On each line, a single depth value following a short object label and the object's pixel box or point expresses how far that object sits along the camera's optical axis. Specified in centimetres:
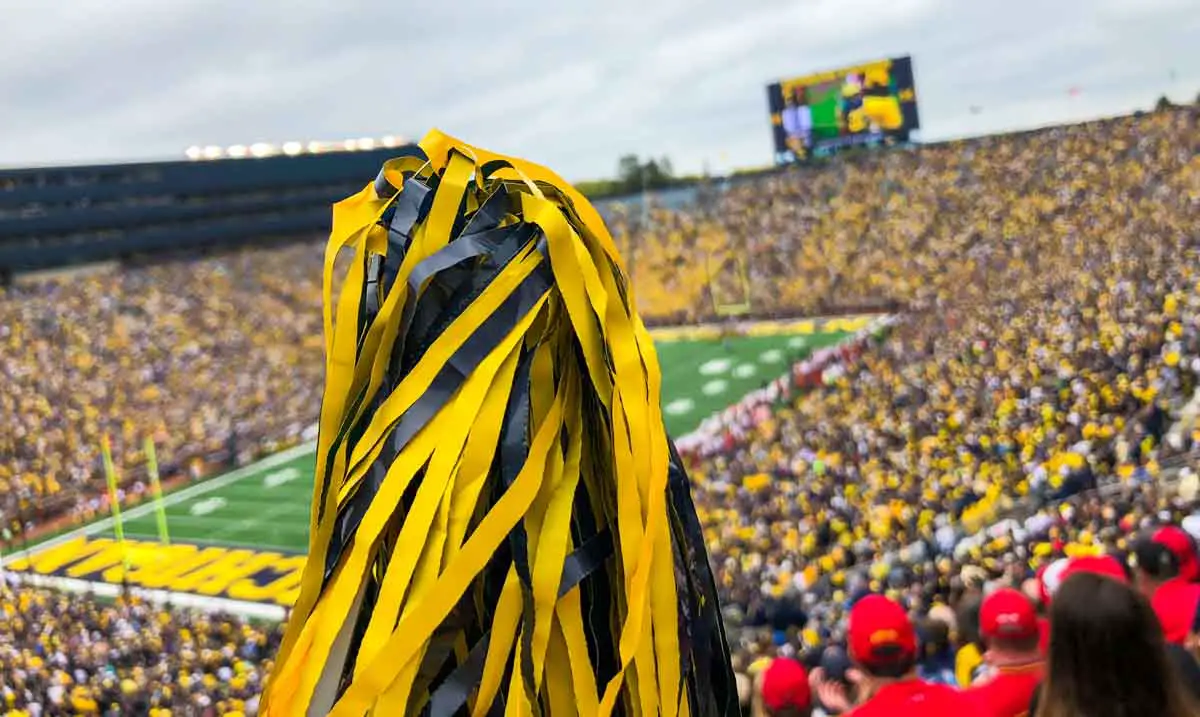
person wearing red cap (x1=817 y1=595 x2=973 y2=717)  219
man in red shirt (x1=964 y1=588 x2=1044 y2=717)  240
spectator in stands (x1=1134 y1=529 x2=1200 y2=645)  283
